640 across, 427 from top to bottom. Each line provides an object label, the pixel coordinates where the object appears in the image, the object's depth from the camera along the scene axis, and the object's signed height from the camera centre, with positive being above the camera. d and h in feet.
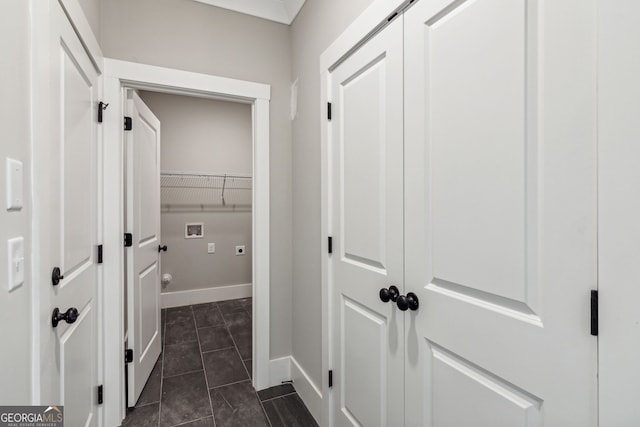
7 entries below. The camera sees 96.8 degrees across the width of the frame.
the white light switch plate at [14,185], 2.31 +0.22
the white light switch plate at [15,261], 2.33 -0.42
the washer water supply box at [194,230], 11.77 -0.77
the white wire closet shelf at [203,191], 11.39 +0.88
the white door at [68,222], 3.00 -0.14
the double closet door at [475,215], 2.01 -0.03
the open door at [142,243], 5.87 -0.74
